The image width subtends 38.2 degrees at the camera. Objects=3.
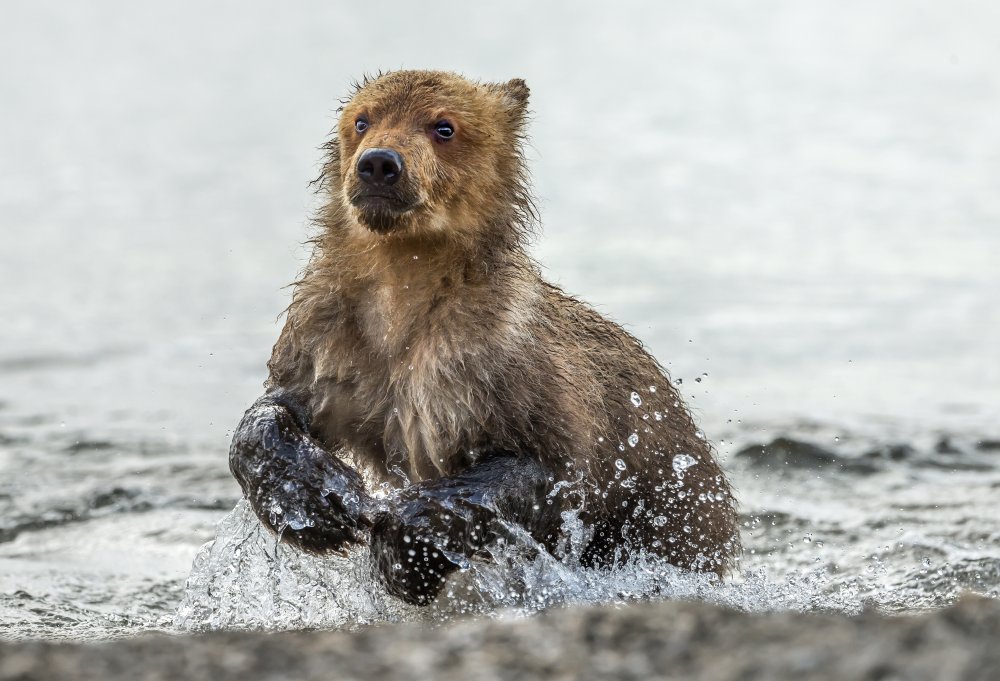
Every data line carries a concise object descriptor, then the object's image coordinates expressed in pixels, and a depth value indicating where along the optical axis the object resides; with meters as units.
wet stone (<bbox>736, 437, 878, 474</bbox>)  12.03
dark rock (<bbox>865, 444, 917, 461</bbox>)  12.16
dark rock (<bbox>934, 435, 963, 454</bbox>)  12.30
